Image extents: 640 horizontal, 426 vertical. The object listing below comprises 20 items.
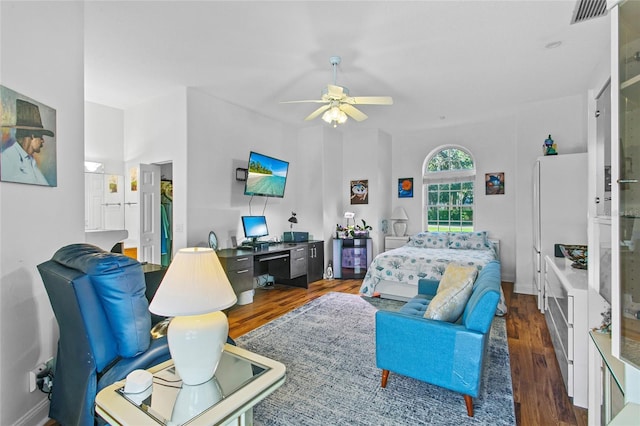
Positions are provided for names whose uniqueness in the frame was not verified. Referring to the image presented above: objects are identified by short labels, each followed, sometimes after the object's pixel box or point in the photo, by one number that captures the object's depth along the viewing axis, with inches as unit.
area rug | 75.3
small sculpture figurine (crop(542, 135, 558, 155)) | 161.1
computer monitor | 178.7
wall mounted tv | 180.7
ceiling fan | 119.5
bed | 163.0
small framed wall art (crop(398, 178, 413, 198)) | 252.1
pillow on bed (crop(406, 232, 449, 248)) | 209.8
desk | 151.9
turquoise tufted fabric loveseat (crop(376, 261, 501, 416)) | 73.4
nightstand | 233.6
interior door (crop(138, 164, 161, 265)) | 168.7
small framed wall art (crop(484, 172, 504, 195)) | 218.7
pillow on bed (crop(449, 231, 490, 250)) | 200.8
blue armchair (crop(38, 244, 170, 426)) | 57.5
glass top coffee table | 45.8
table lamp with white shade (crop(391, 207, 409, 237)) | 247.3
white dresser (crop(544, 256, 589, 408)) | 77.2
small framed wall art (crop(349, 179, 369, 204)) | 243.0
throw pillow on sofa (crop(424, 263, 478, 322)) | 82.4
